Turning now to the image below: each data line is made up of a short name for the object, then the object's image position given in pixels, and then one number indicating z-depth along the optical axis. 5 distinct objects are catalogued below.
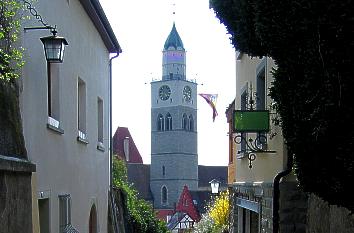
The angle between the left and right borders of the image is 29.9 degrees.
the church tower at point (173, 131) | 100.12
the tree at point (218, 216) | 20.12
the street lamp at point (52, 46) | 8.65
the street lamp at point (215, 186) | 21.81
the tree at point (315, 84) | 4.96
